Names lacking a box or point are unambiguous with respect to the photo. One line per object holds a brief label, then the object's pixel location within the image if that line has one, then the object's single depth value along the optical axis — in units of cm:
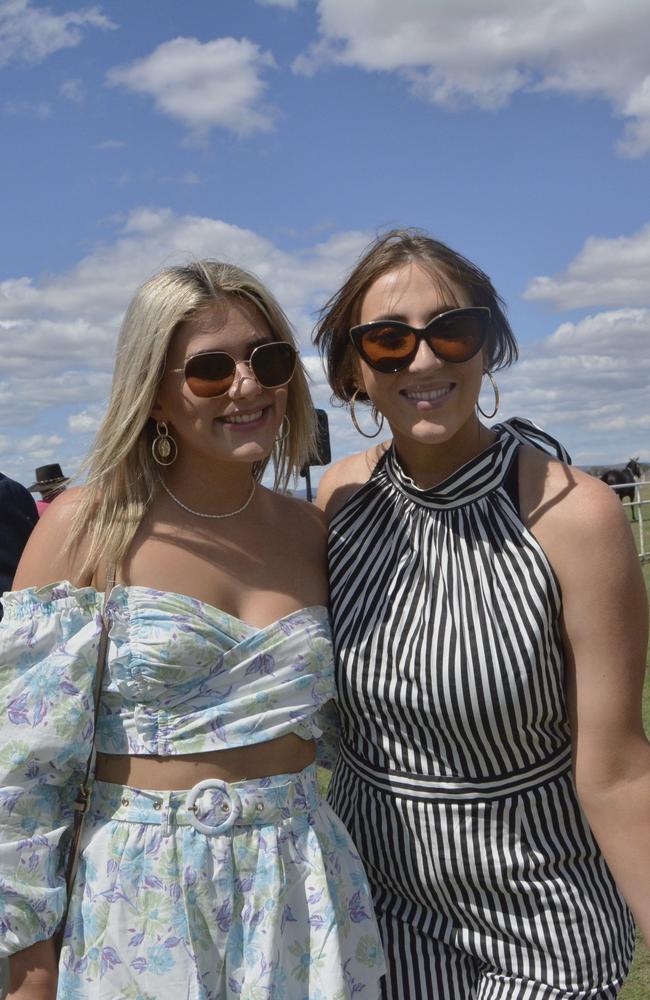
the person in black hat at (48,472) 965
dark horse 2633
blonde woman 212
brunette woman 228
